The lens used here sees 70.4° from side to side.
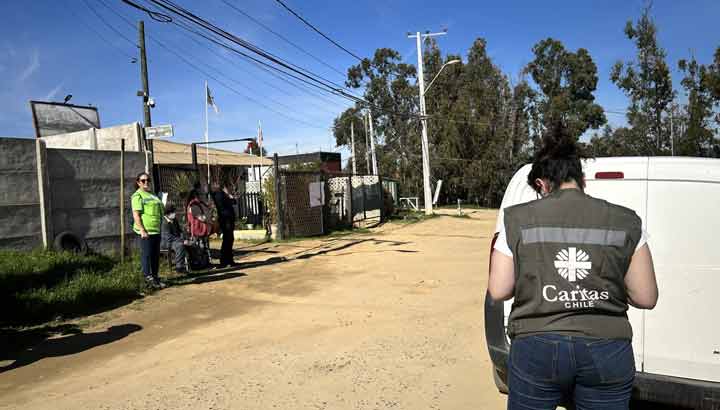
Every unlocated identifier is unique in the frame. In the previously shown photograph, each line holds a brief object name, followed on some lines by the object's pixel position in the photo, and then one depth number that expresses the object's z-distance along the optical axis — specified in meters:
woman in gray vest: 1.94
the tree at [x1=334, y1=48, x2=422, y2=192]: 44.00
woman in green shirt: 7.41
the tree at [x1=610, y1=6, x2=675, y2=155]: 38.19
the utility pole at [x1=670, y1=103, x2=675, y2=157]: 38.38
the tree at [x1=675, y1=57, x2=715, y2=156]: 36.47
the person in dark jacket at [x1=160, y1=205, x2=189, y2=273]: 8.91
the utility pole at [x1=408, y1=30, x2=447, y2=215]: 23.68
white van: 2.83
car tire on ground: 8.74
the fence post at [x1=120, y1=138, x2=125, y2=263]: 8.76
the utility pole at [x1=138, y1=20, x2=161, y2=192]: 10.79
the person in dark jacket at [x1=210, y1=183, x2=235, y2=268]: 9.77
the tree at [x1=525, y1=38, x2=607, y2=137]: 48.06
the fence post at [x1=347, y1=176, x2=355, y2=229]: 17.00
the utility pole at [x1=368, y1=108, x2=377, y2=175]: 35.72
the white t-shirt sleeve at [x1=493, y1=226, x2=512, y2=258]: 2.08
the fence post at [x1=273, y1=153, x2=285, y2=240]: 13.65
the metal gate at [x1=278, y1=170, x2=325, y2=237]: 14.10
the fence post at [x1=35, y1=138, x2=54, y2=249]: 8.75
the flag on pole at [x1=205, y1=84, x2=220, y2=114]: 14.31
